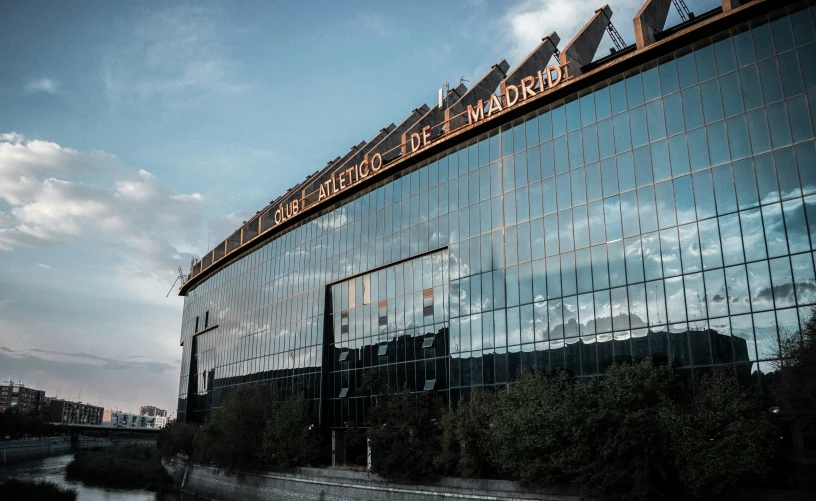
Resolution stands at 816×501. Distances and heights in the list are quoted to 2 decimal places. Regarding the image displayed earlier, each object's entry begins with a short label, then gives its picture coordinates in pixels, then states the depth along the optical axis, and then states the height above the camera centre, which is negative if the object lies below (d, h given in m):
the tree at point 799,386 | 26.83 +1.45
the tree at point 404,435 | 43.62 -0.90
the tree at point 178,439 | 82.00 -2.00
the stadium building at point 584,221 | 31.78 +12.58
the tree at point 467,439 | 39.50 -1.05
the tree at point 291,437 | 56.34 -1.28
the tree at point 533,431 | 33.55 -0.51
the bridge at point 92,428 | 161.44 -1.16
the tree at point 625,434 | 30.06 -0.61
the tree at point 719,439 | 27.97 -0.80
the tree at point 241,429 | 61.50 -0.62
